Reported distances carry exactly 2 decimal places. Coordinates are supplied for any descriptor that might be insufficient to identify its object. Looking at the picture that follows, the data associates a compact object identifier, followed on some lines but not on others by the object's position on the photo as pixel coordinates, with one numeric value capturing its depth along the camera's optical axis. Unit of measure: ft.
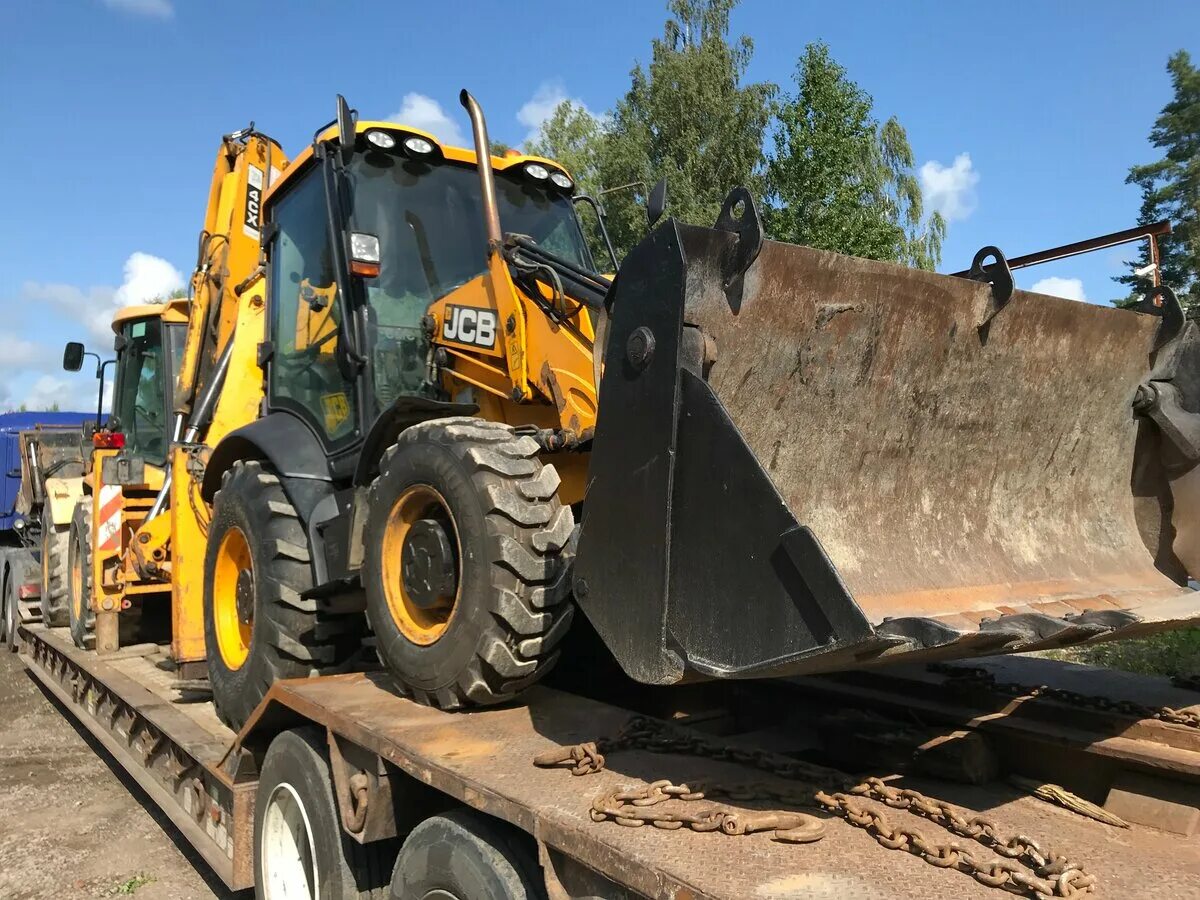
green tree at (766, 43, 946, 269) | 54.75
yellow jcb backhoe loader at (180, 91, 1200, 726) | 7.10
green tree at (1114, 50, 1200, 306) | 107.55
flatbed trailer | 5.88
